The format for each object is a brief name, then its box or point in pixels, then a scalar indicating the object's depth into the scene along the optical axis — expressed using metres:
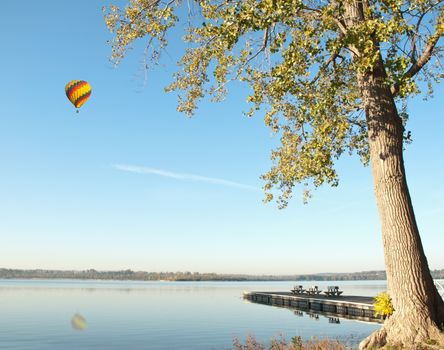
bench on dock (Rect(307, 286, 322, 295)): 54.47
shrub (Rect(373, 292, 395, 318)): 12.44
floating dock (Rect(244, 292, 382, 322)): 36.19
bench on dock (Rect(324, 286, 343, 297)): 50.02
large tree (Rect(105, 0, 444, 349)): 11.71
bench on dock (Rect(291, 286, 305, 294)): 58.37
